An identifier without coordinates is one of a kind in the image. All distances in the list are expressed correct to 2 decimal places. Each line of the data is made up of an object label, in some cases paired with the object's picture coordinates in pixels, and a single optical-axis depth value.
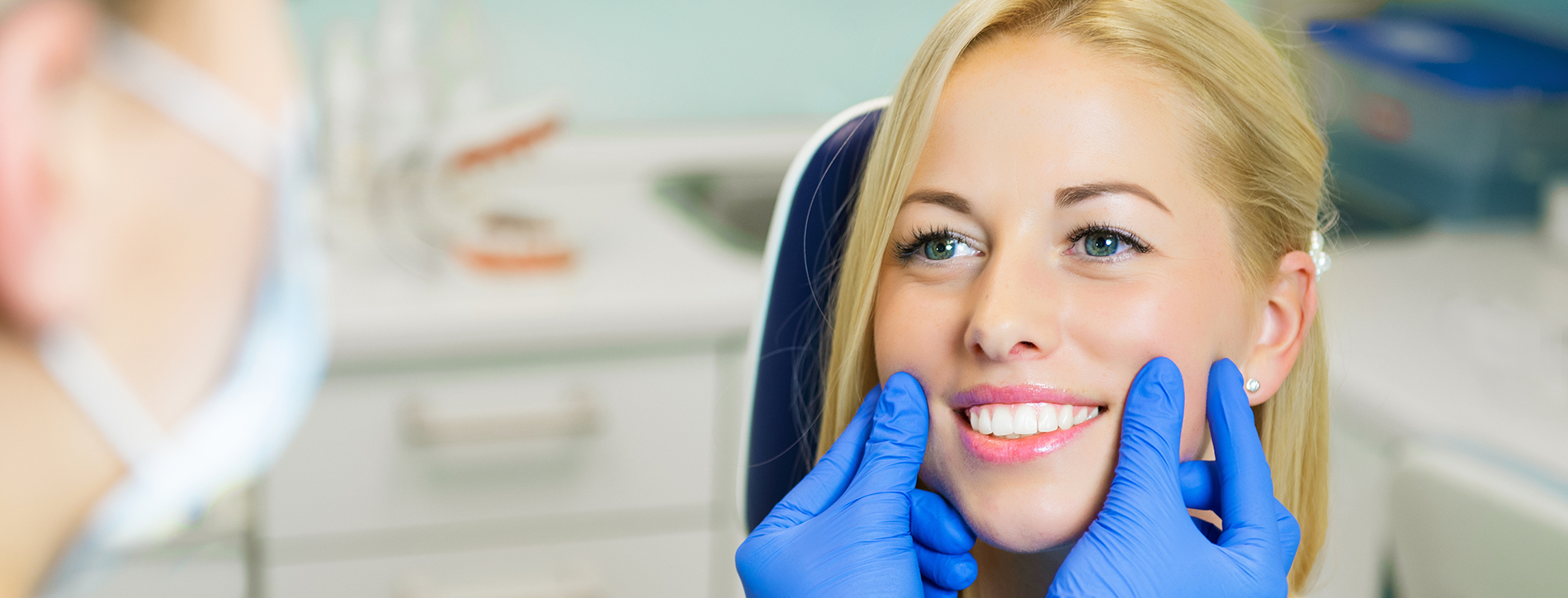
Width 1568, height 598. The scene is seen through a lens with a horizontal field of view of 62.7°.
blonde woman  0.85
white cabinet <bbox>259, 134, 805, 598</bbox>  1.58
